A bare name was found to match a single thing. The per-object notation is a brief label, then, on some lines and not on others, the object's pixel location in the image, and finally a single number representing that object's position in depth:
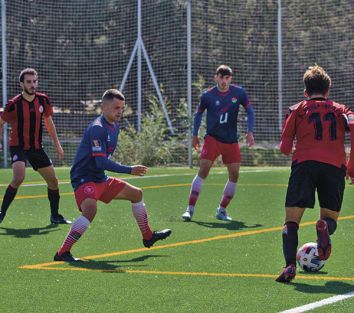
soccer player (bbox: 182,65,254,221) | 24.26
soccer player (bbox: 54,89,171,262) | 16.30
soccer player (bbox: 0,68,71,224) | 22.99
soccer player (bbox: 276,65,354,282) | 14.29
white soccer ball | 14.78
